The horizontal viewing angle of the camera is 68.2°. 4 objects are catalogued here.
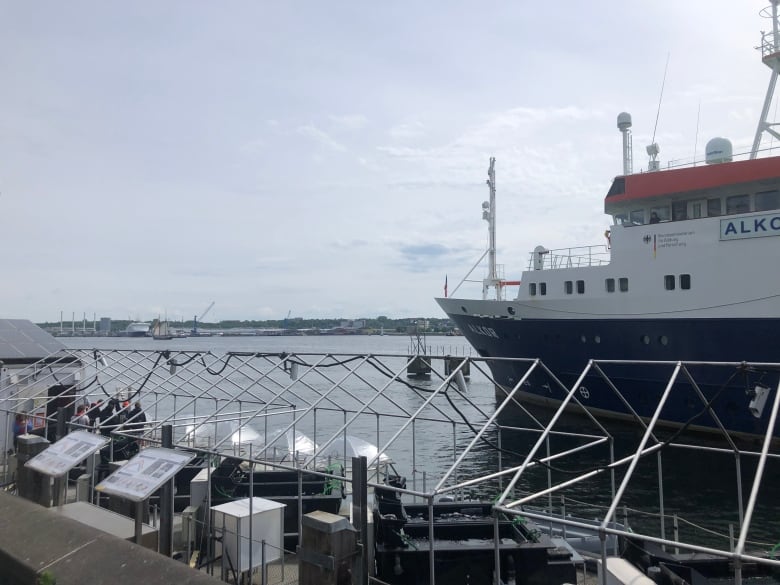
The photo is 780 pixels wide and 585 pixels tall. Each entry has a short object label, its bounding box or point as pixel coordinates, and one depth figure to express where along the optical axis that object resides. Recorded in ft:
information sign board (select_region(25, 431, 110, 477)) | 33.01
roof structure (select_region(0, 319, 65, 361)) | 66.95
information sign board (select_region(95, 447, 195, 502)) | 27.89
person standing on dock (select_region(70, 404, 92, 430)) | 52.59
